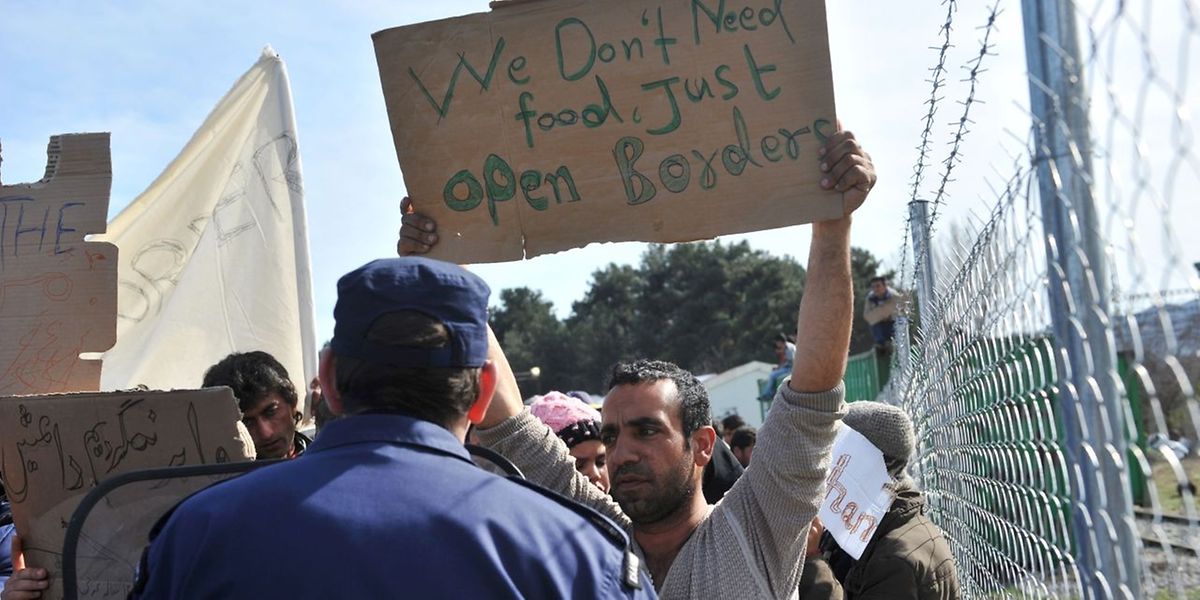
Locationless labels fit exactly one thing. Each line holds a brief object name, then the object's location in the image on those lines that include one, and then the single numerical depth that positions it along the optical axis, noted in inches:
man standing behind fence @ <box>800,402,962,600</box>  137.9
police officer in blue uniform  65.6
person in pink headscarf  168.1
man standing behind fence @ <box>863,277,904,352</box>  490.6
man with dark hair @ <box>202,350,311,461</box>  151.5
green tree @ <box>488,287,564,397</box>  2647.6
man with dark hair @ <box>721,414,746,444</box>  395.5
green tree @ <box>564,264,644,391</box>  2620.6
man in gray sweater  106.5
